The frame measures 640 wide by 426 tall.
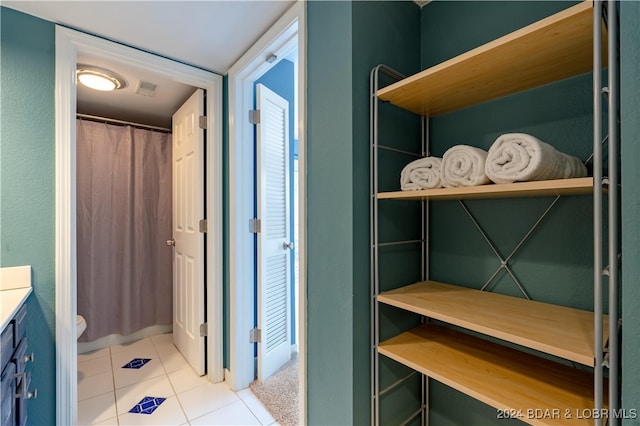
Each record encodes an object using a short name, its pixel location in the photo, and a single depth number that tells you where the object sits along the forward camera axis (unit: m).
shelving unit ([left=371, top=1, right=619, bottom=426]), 0.63
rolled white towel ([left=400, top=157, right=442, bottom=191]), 1.03
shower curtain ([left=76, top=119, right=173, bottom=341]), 2.48
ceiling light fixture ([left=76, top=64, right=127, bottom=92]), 1.86
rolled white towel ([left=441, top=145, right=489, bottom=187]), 0.89
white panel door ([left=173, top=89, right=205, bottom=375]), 2.08
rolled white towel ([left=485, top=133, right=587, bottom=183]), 0.75
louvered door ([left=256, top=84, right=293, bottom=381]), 1.95
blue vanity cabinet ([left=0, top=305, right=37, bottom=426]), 0.97
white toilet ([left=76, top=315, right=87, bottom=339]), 1.98
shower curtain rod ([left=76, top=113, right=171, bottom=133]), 2.44
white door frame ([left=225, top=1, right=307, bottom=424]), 1.89
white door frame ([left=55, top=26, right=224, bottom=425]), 1.44
